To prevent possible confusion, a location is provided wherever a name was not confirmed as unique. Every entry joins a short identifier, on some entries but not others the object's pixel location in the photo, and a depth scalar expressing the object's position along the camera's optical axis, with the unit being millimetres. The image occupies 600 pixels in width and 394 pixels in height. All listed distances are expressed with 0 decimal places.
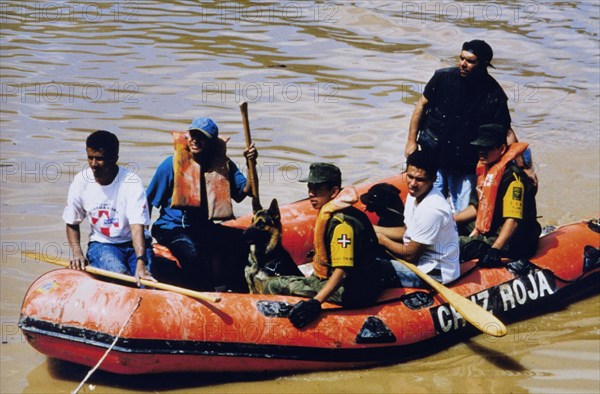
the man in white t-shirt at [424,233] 13234
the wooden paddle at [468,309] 13273
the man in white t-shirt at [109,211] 13047
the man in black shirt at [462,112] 15672
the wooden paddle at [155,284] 12664
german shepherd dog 13656
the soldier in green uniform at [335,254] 12656
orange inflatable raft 12414
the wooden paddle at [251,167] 14211
